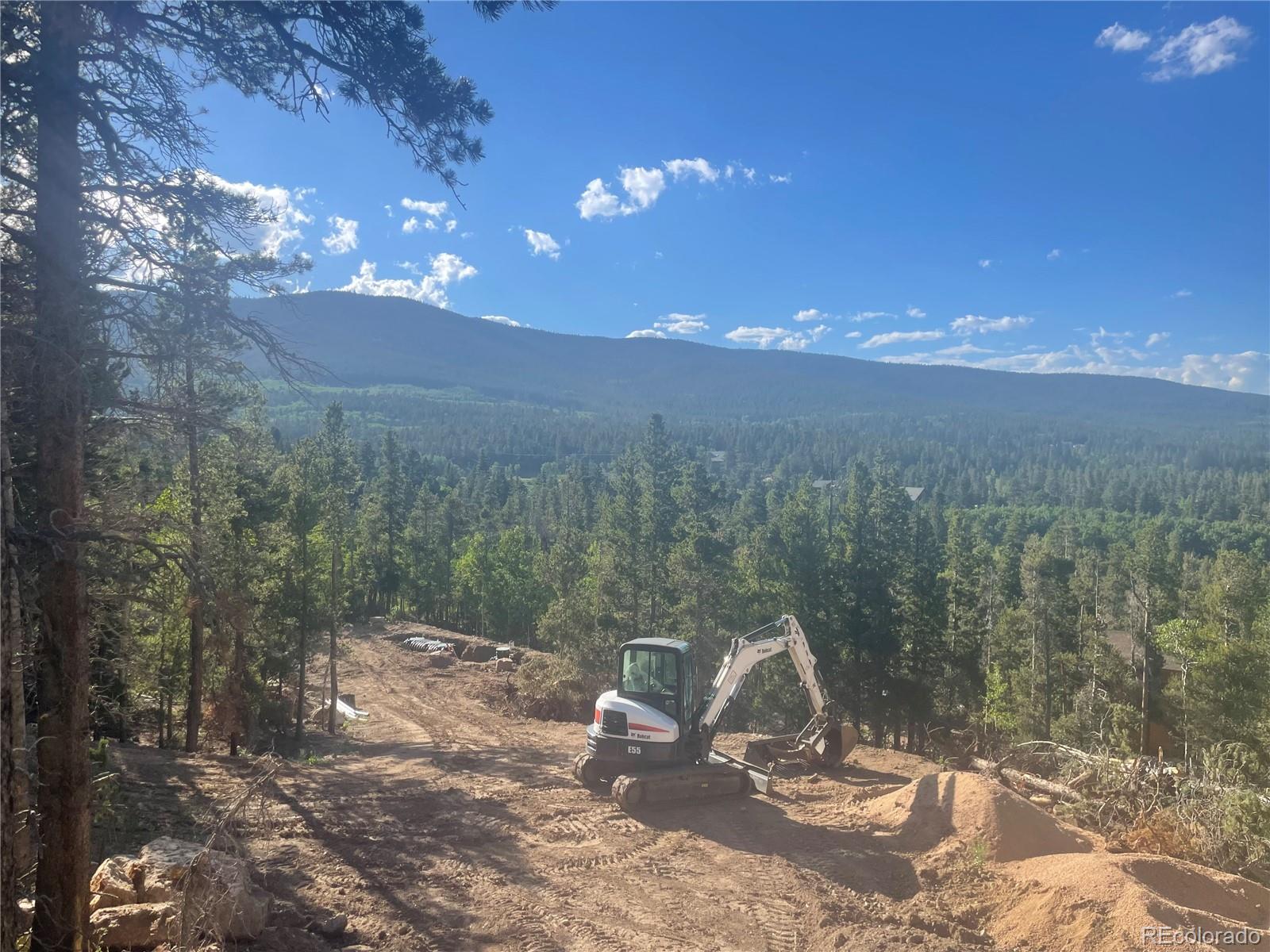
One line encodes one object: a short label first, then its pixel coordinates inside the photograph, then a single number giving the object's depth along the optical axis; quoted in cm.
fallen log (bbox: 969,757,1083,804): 1167
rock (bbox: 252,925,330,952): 736
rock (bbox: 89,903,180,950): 680
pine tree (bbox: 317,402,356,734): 2444
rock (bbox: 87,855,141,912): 730
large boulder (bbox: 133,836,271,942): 668
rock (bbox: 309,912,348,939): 789
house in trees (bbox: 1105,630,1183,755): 3023
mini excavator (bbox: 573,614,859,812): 1254
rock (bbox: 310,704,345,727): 2698
